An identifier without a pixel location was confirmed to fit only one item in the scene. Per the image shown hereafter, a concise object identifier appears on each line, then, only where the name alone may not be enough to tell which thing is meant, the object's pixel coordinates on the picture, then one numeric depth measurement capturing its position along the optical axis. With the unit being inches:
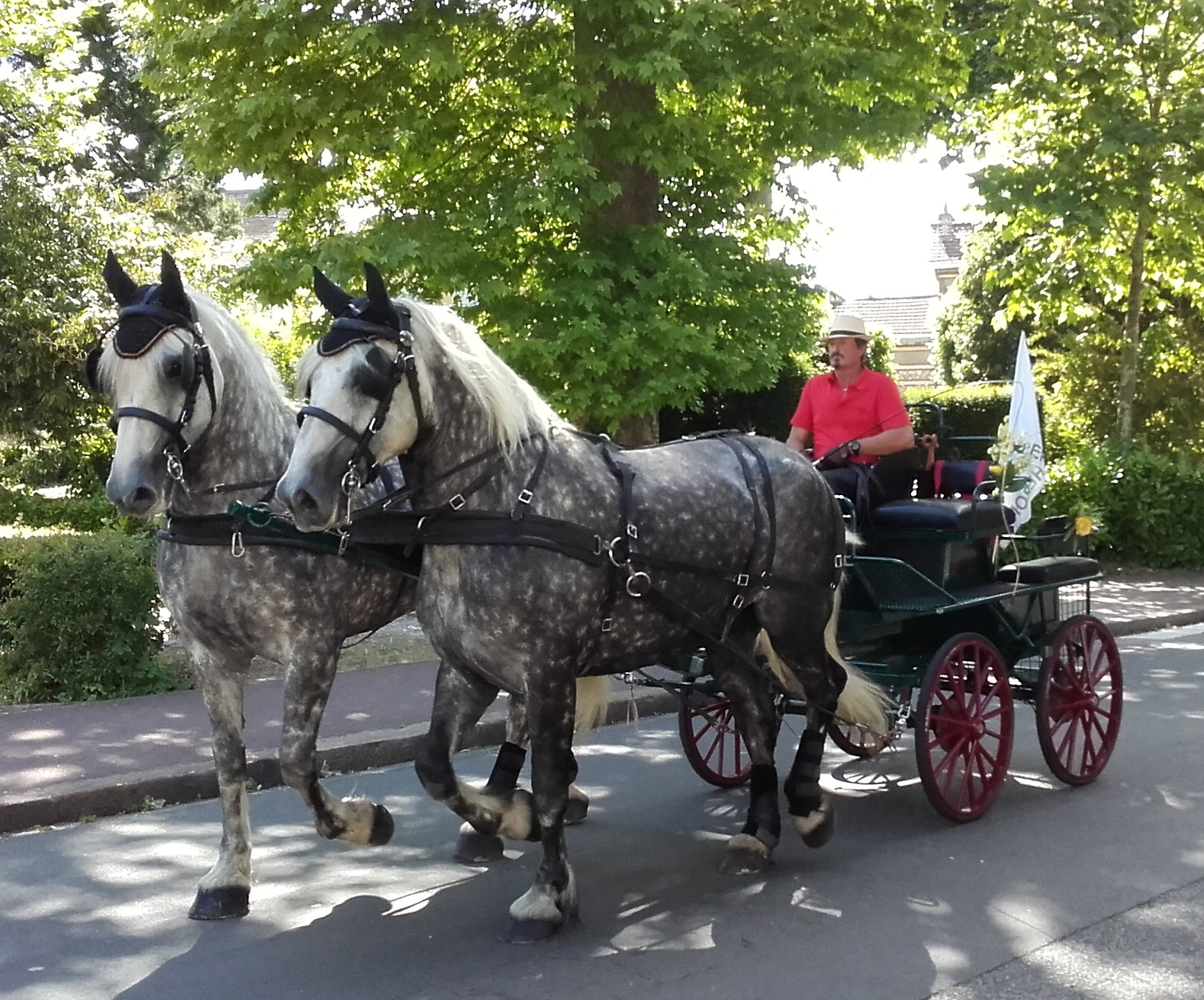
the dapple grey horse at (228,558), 181.0
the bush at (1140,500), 647.8
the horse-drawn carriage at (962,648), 241.3
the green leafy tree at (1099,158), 535.8
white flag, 269.7
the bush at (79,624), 354.6
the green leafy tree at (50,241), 519.5
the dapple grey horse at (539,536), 170.6
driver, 261.0
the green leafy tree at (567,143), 387.5
